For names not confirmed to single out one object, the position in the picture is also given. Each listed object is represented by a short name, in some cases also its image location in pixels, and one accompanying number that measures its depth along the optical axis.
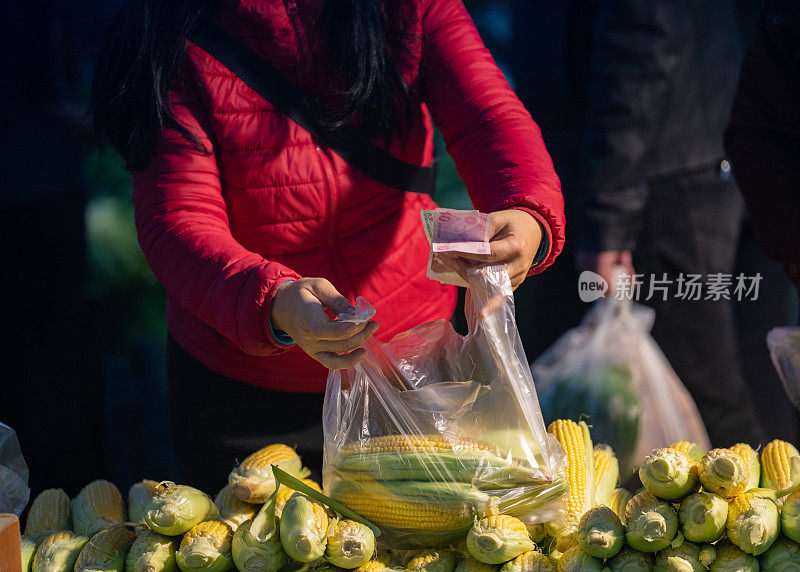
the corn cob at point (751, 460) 3.24
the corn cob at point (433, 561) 3.15
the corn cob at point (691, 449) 3.31
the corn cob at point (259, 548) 3.15
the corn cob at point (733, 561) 3.08
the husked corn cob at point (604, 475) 3.30
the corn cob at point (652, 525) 3.09
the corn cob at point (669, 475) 3.10
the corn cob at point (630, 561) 3.10
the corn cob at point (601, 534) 3.09
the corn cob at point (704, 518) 3.08
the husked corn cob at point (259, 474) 3.23
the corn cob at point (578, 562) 3.10
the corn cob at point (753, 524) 3.07
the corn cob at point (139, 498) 3.38
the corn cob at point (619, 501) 3.31
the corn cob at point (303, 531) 3.12
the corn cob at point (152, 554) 3.17
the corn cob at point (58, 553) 3.23
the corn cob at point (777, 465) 3.24
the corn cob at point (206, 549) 3.16
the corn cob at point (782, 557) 3.07
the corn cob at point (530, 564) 3.12
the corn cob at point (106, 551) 3.20
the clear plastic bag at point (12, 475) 3.35
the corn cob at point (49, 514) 3.39
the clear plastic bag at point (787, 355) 3.63
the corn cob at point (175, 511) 3.17
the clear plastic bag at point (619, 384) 3.76
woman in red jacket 3.35
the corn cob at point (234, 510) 3.23
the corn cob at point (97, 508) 3.37
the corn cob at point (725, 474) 3.09
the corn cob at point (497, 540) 3.11
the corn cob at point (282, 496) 3.20
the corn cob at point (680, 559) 3.07
